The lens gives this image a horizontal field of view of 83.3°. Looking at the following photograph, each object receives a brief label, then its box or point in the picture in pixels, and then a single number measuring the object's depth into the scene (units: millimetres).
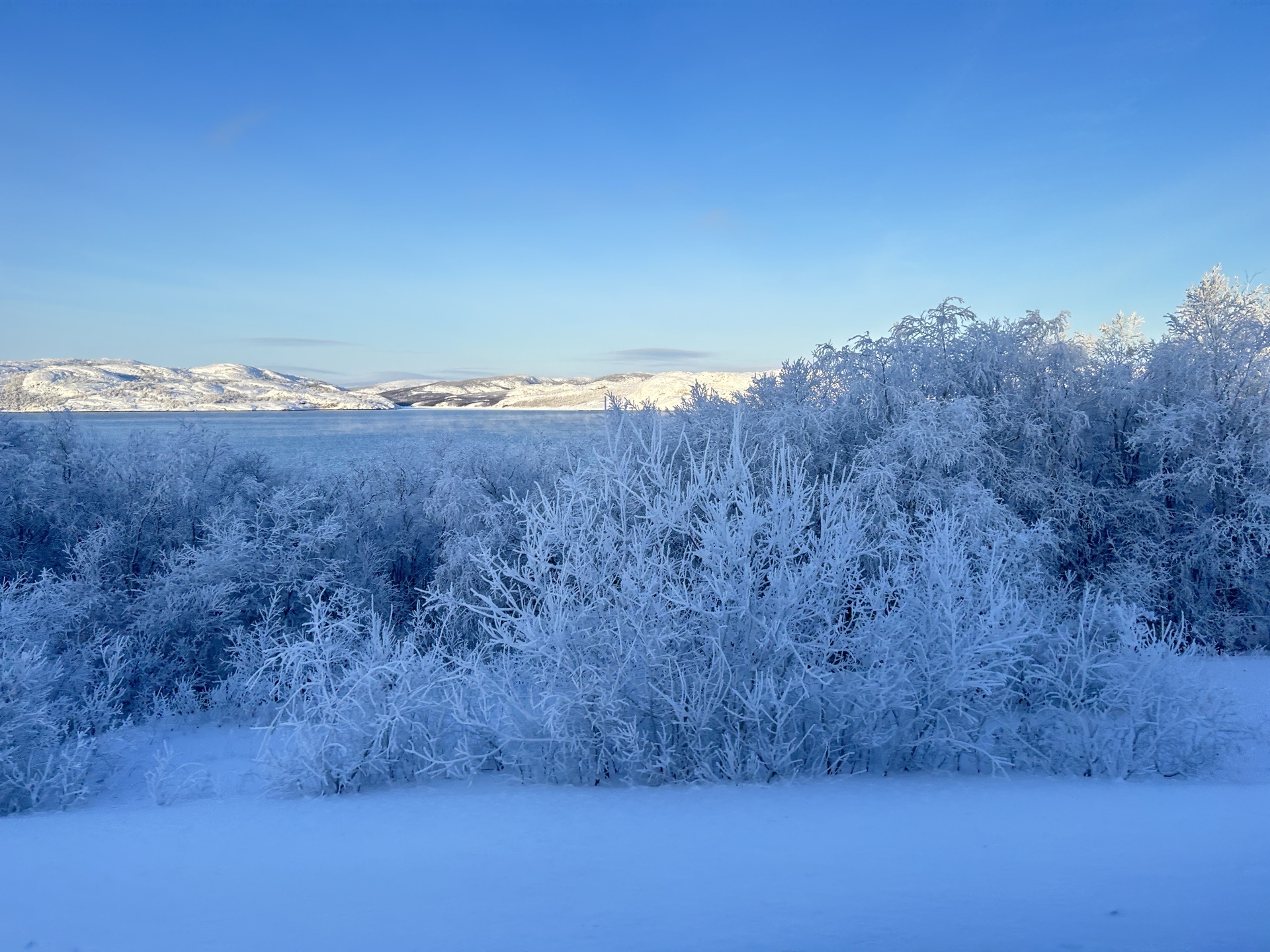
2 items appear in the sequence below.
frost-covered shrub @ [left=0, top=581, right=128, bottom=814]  6098
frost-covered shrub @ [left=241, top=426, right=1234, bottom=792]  5562
